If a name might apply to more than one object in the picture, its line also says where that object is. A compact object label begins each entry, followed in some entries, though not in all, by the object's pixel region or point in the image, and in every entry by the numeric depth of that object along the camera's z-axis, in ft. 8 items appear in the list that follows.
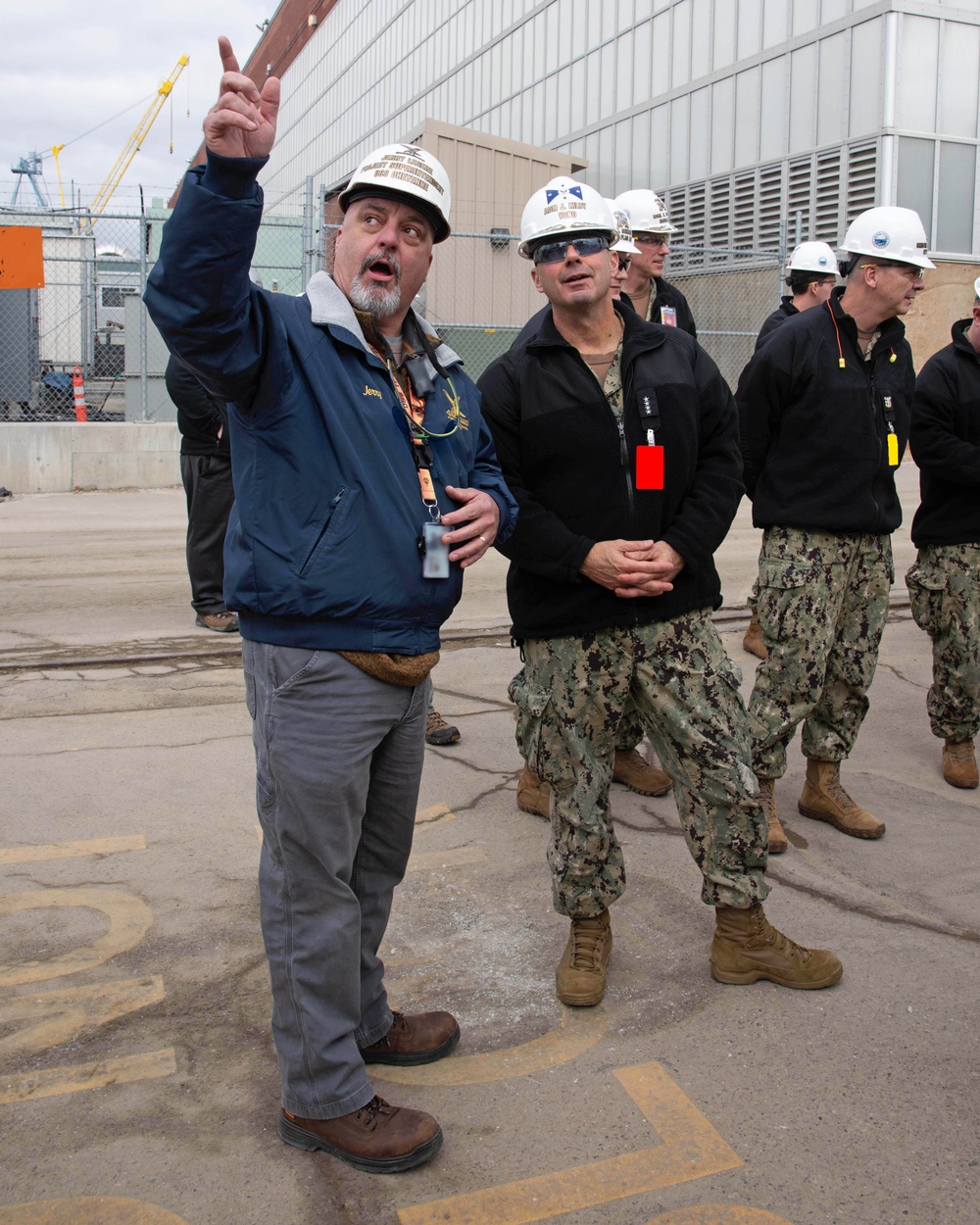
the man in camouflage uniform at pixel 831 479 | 13.76
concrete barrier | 43.21
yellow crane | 298.56
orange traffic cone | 48.73
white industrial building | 54.29
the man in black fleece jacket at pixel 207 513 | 24.00
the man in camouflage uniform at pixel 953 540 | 16.20
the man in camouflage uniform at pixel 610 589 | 10.46
